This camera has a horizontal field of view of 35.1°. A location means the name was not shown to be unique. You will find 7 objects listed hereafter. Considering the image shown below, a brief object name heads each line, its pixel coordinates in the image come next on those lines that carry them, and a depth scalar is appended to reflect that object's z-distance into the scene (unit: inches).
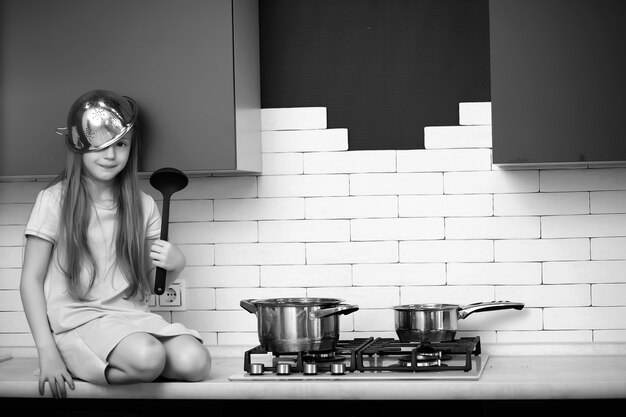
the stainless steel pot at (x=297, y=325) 108.4
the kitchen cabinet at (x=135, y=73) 113.3
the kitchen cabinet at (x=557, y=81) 108.0
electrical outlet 130.0
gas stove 103.9
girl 104.5
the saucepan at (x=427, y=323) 114.6
